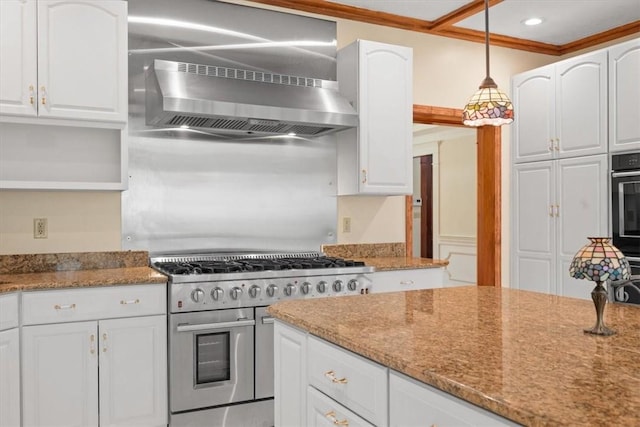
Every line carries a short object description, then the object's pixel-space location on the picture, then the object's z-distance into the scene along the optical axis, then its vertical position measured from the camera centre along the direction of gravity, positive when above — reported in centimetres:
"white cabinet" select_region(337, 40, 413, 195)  395 +72
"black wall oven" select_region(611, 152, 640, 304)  389 +7
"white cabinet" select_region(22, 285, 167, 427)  279 -73
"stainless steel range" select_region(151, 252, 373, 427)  304 -65
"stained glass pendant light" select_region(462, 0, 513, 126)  254 +50
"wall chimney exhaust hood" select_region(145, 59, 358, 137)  334 +74
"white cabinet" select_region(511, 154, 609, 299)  422 +1
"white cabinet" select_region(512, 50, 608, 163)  418 +86
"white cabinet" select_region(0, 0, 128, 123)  296 +88
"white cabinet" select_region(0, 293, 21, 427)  266 -68
